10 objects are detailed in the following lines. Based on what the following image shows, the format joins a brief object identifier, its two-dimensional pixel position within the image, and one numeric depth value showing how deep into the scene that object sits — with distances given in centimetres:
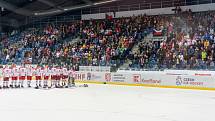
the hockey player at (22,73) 2200
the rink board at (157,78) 2248
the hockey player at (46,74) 2221
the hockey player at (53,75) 2233
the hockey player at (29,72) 2212
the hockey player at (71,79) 2314
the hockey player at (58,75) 2245
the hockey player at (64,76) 2267
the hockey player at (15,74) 2180
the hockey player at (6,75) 2151
